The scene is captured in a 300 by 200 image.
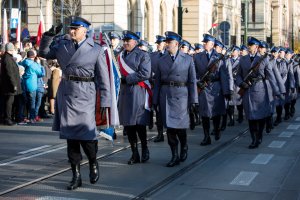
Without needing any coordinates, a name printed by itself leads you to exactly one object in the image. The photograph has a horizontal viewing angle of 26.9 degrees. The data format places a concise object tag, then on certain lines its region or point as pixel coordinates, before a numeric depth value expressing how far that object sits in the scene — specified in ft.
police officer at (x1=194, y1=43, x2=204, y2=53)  53.97
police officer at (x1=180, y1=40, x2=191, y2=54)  46.94
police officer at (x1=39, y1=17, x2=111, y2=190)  24.94
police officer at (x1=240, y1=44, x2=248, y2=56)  54.12
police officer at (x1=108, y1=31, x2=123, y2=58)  41.29
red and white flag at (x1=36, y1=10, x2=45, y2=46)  59.67
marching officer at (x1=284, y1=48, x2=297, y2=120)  57.87
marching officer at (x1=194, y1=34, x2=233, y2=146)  39.11
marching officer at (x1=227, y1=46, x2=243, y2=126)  53.11
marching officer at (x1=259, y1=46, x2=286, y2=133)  39.88
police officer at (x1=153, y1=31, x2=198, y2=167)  31.30
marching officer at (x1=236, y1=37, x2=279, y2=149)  38.75
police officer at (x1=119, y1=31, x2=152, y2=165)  30.94
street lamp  75.97
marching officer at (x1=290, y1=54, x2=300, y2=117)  60.85
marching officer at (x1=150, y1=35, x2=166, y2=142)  33.16
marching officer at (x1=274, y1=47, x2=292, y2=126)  54.10
